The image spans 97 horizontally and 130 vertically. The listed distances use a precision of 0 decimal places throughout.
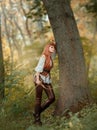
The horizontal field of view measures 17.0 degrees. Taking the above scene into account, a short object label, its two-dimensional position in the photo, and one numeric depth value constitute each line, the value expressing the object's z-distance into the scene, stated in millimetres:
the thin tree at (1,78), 10401
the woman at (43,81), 7865
